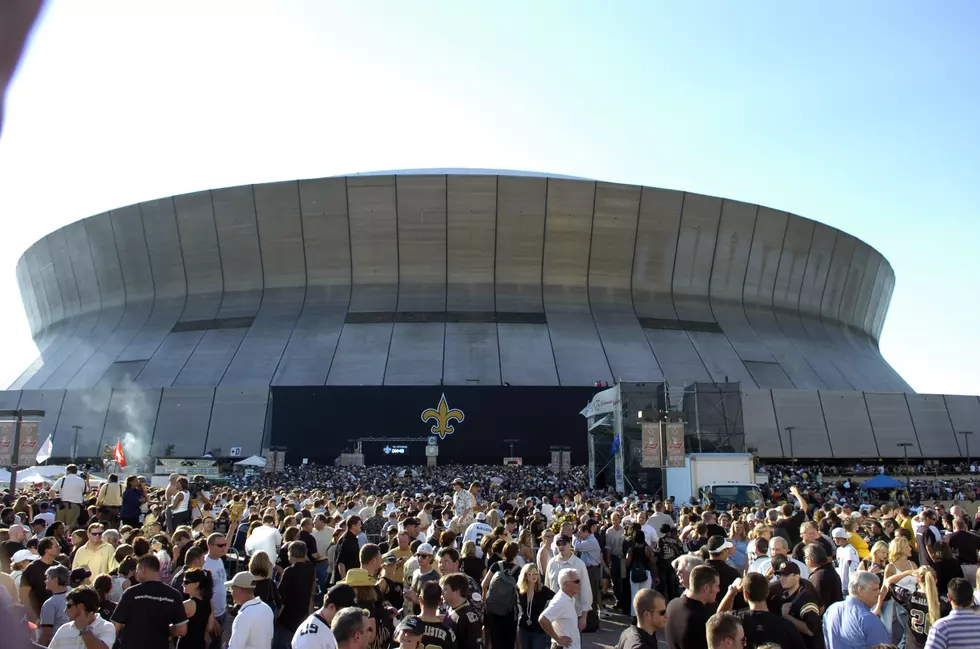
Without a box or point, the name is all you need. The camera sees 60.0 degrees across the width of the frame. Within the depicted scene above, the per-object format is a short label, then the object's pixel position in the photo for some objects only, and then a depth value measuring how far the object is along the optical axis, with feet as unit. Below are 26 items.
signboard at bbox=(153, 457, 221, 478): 113.50
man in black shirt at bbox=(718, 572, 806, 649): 18.15
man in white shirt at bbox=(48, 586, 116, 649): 18.90
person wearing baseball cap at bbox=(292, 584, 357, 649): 18.15
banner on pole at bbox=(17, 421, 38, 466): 63.82
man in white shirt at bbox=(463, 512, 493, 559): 35.76
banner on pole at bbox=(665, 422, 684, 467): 65.62
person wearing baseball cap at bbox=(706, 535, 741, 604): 25.26
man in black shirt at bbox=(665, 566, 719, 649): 18.49
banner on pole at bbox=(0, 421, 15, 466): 64.80
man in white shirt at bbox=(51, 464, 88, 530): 45.62
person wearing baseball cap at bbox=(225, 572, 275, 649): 20.29
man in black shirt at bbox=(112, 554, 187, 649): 20.43
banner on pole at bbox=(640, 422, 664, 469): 67.15
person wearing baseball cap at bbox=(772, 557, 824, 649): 21.25
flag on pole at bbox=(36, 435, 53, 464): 88.48
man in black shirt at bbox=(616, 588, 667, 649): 17.92
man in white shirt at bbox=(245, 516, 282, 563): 33.12
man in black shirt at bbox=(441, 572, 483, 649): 21.08
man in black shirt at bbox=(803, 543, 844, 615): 23.48
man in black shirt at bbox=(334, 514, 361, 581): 32.75
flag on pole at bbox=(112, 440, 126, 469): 89.35
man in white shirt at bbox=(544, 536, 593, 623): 26.99
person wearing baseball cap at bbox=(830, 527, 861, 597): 29.91
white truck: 73.10
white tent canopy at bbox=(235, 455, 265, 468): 114.11
